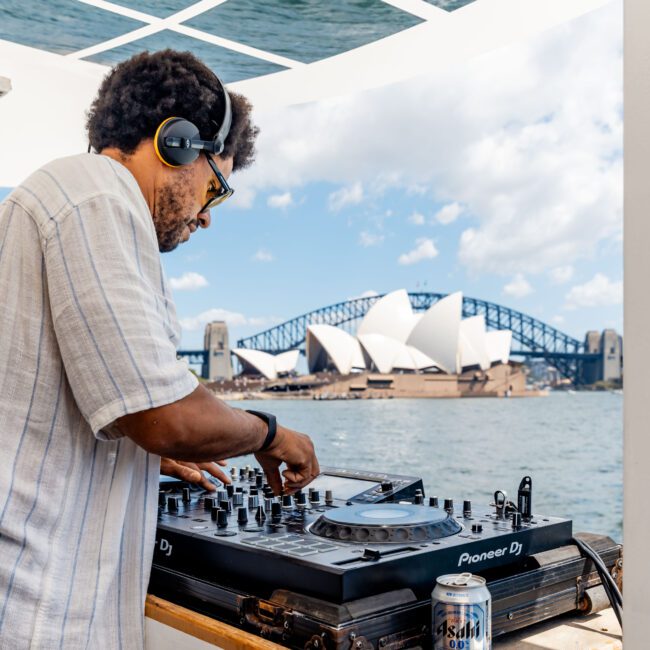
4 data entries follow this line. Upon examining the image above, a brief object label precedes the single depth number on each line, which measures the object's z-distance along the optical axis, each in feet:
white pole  2.25
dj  2.58
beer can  2.62
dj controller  2.70
